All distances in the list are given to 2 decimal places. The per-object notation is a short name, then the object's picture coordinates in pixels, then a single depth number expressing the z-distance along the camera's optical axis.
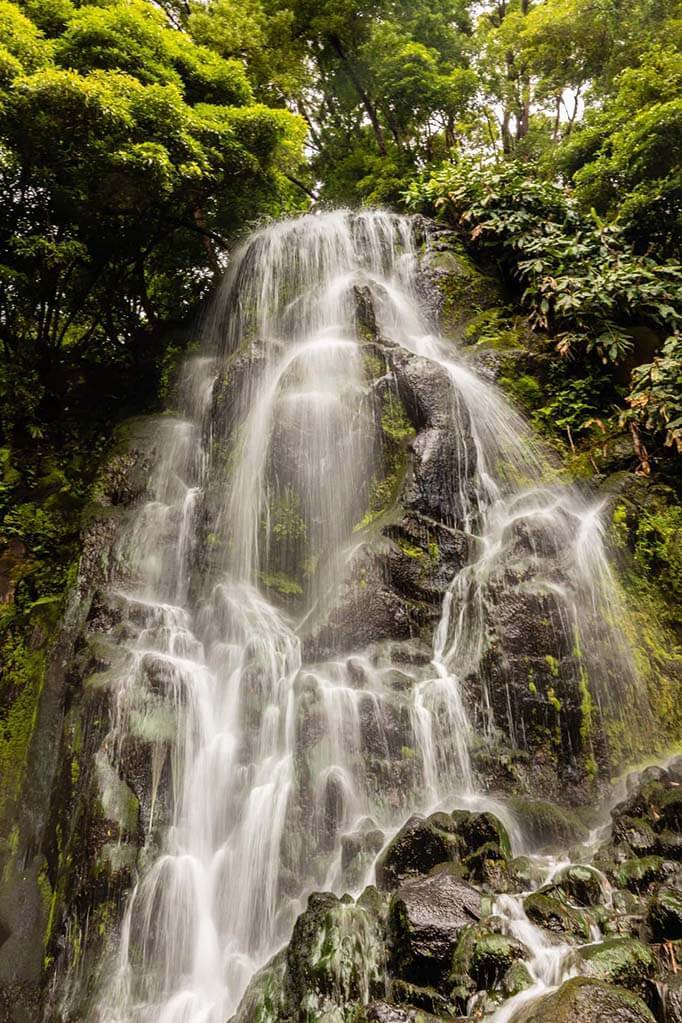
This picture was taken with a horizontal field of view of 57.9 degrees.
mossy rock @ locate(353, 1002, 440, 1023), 3.53
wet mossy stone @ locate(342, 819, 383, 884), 5.25
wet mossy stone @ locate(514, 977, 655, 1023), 3.02
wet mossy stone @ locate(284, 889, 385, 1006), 3.98
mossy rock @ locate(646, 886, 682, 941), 3.91
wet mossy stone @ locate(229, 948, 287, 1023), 4.09
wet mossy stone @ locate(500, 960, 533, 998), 3.61
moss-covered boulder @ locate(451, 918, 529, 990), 3.72
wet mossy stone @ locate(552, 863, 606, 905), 4.41
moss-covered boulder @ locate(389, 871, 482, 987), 3.95
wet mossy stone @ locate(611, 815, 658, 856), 4.82
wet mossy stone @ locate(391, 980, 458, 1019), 3.67
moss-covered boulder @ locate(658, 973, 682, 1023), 3.29
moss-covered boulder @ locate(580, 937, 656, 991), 3.50
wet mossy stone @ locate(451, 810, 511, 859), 4.89
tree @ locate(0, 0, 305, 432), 7.92
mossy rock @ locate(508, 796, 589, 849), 5.38
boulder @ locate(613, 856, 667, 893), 4.50
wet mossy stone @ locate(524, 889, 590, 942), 4.09
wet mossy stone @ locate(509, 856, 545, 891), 4.68
